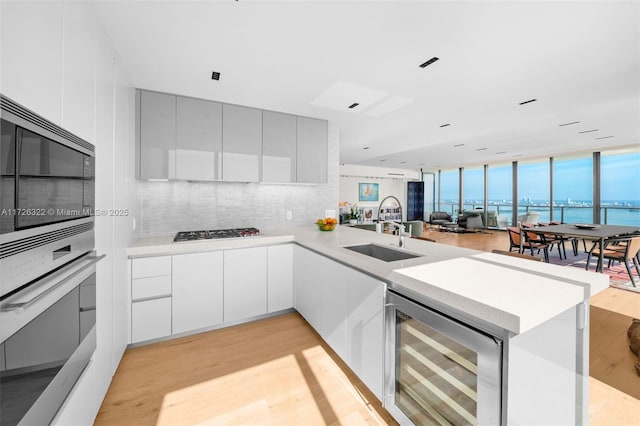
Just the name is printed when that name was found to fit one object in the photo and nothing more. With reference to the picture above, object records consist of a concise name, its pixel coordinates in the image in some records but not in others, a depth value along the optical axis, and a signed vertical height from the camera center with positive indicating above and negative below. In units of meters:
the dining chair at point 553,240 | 5.32 -0.55
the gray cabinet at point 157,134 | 2.54 +0.74
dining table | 3.98 -0.30
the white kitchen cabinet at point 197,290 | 2.36 -0.73
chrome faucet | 2.12 -0.17
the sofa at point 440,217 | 10.84 -0.20
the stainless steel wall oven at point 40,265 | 0.73 -0.19
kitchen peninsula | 1.00 -0.52
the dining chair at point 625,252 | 3.84 -0.59
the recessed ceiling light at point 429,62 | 2.13 +1.23
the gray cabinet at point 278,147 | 3.09 +0.77
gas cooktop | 2.53 -0.24
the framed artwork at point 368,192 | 10.62 +0.81
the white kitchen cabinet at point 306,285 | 2.34 -0.70
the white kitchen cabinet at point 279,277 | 2.73 -0.69
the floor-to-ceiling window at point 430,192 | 12.29 +0.94
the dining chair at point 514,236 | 5.34 -0.47
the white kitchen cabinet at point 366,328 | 1.54 -0.73
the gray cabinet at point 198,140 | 2.68 +0.73
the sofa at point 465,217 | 9.73 -0.17
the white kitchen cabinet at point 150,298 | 2.21 -0.74
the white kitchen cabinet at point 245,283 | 2.54 -0.71
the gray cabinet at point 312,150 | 3.32 +0.79
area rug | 3.93 -1.00
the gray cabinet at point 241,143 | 2.87 +0.75
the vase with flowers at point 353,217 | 5.71 -0.12
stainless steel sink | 2.05 -0.34
